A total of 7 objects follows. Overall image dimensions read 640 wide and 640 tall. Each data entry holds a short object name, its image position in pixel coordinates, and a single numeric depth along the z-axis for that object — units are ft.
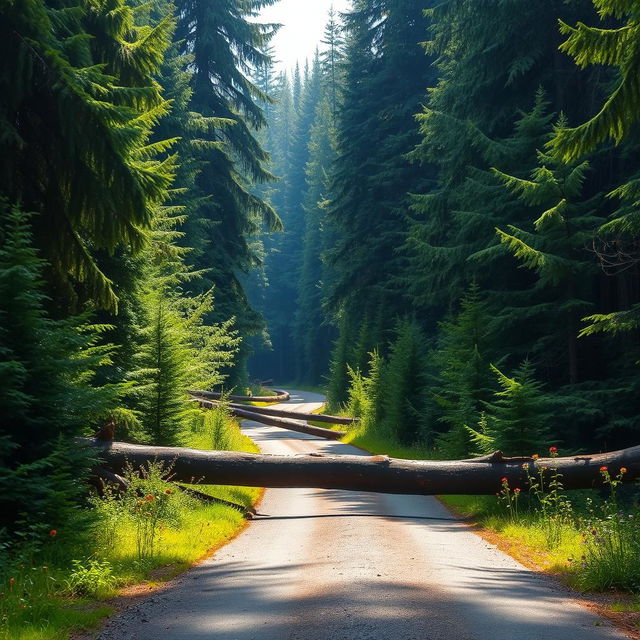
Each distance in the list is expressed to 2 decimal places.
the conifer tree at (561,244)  54.29
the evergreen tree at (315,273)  235.61
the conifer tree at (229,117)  129.80
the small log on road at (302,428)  93.40
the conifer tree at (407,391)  80.69
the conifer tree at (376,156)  118.32
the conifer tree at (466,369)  57.93
